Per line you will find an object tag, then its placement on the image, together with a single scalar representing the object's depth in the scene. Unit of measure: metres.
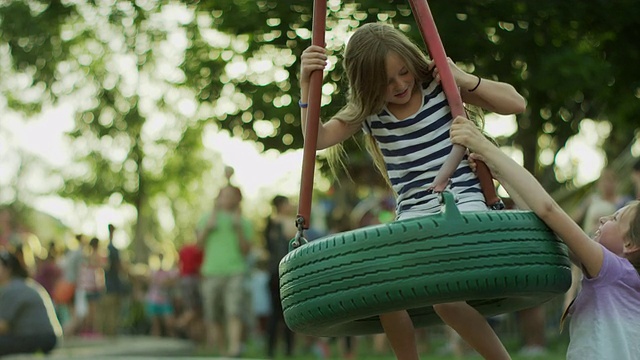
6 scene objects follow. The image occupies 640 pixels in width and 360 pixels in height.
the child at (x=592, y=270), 6.20
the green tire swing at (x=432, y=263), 5.87
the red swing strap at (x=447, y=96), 6.37
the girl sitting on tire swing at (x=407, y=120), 6.64
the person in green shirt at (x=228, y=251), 17.91
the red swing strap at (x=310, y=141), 6.66
